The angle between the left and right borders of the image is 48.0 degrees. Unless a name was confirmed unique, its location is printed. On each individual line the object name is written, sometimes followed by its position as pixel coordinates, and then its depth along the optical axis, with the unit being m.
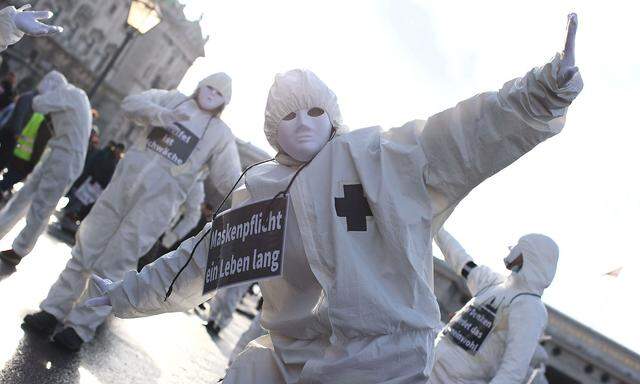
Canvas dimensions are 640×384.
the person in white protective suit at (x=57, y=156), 6.61
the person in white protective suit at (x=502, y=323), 4.48
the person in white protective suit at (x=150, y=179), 5.48
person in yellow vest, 8.67
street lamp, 11.77
